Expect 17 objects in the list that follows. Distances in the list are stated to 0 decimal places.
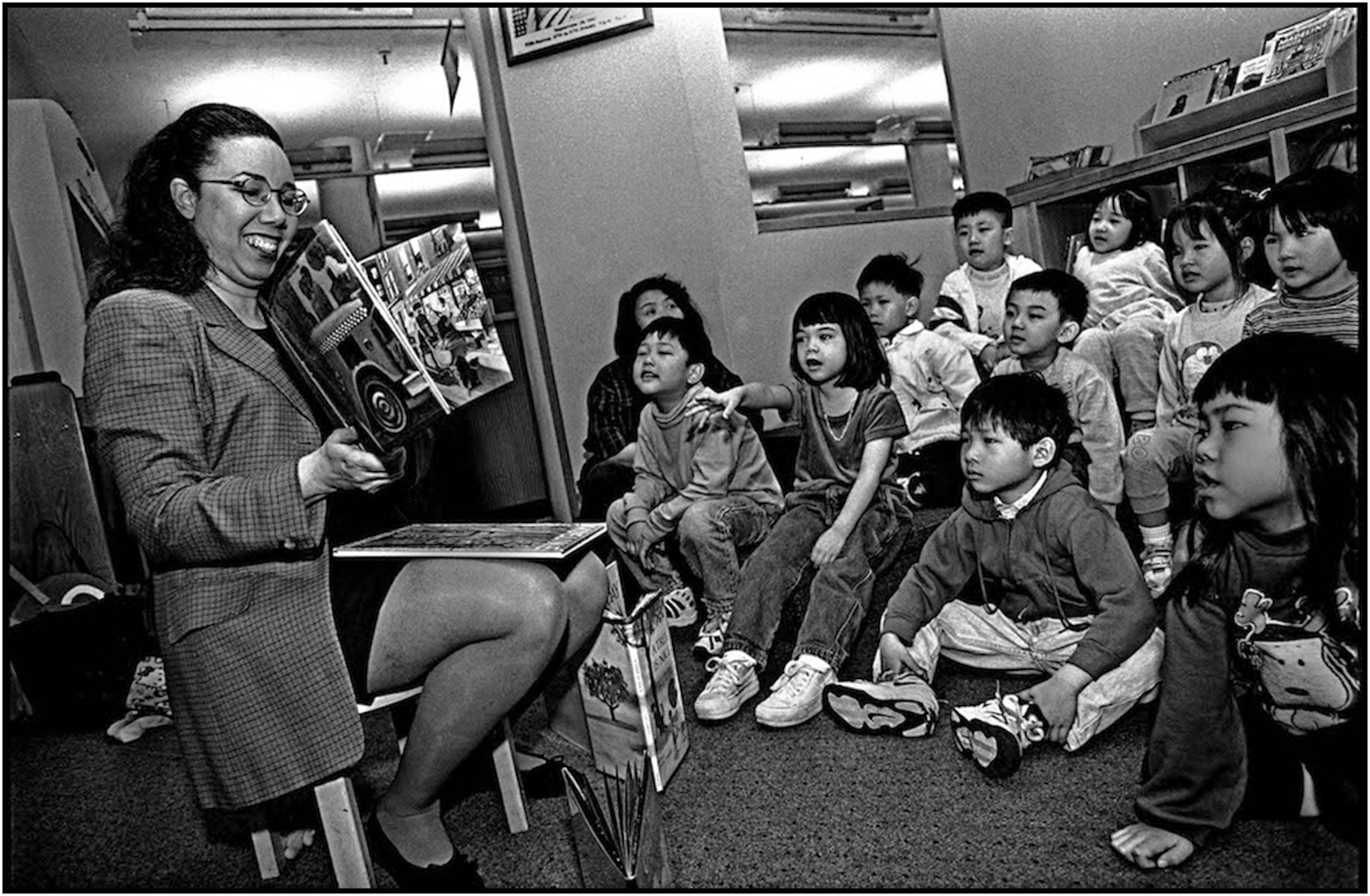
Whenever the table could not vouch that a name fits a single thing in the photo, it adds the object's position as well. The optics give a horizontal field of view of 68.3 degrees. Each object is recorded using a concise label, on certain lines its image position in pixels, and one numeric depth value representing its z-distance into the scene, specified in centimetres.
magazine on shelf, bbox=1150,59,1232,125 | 259
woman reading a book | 106
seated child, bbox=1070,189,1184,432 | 231
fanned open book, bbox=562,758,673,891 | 99
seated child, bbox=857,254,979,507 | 238
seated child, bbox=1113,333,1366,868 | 104
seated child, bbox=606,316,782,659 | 206
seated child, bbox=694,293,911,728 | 176
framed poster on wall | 291
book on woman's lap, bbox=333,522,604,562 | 120
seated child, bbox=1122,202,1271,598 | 197
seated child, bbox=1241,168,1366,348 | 167
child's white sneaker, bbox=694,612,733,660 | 203
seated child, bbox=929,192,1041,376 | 269
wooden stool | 113
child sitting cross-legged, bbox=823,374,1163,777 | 141
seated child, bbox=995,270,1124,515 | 207
